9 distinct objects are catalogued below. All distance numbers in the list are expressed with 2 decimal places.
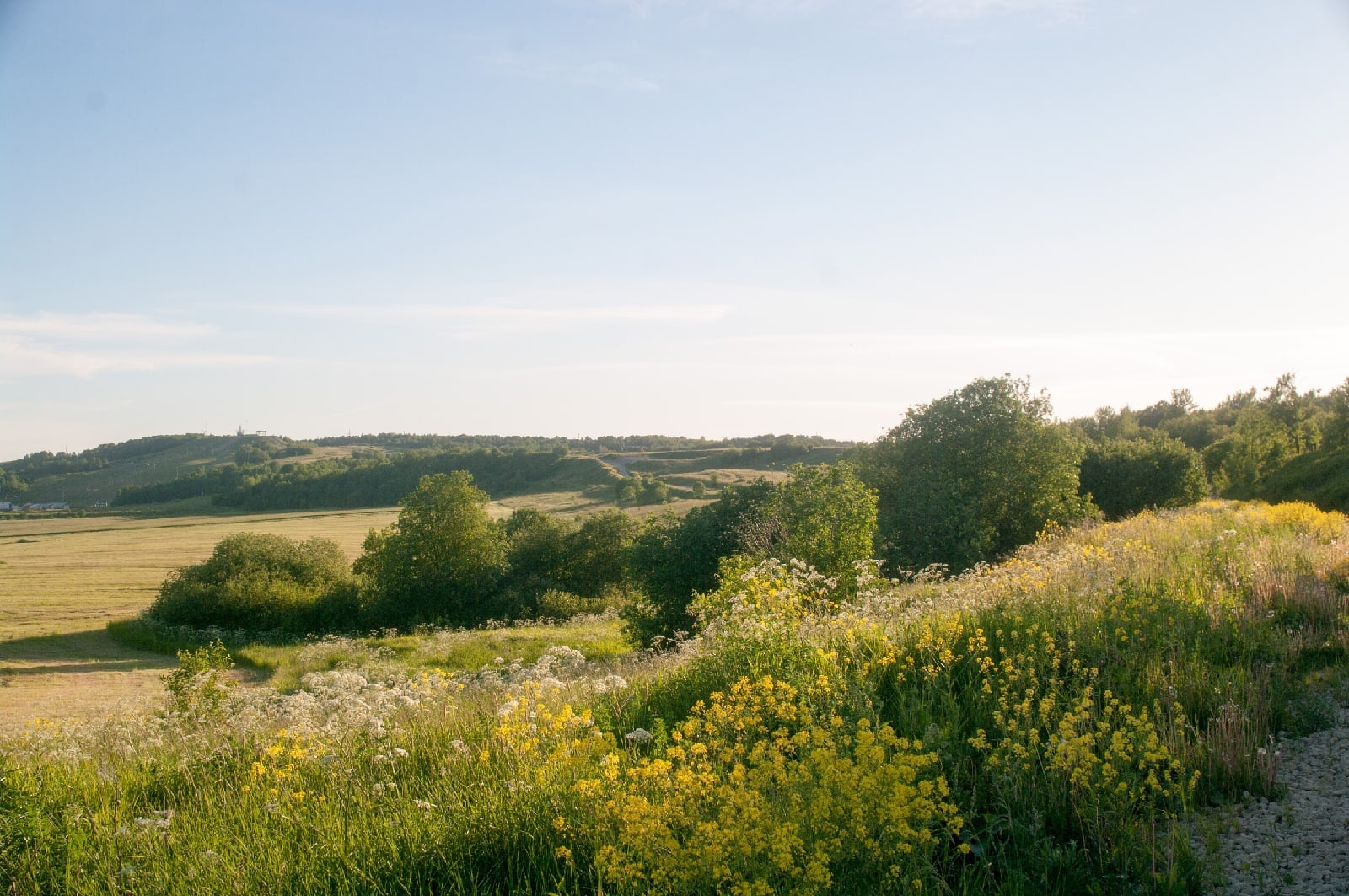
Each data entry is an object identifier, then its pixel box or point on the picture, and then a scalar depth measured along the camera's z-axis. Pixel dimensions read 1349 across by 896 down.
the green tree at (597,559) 44.25
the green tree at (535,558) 41.62
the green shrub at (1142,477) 37.16
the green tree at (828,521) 18.25
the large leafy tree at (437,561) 39.88
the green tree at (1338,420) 33.47
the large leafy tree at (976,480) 25.00
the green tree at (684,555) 24.52
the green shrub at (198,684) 8.14
